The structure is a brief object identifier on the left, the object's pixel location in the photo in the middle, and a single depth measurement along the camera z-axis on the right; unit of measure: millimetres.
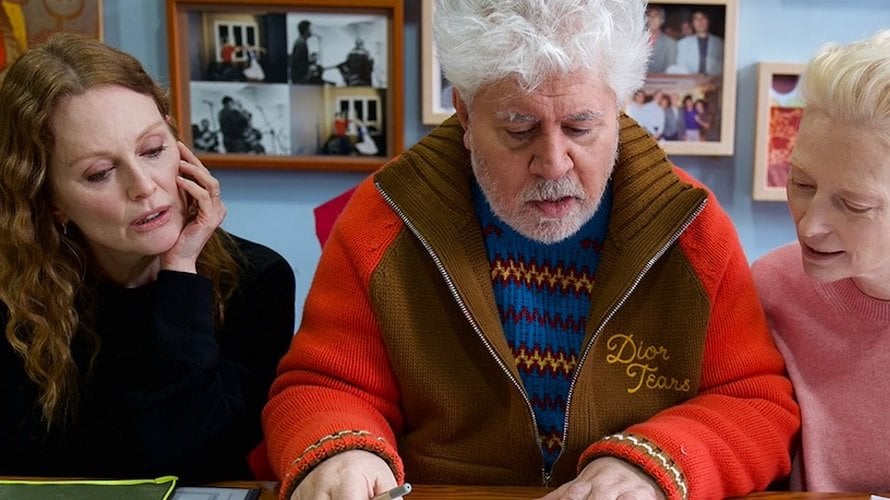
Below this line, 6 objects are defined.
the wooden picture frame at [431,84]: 1846
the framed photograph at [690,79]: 1844
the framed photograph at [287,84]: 1853
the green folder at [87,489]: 968
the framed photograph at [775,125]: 1857
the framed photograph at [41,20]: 1854
